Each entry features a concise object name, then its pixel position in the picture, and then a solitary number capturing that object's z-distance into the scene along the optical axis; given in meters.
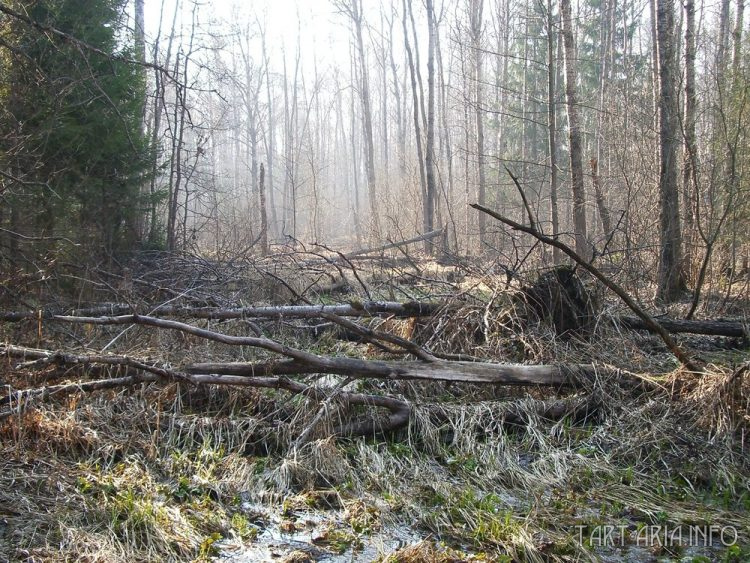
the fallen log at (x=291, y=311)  6.36
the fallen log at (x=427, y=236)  13.31
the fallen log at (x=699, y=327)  6.32
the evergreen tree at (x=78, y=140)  7.88
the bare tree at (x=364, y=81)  25.16
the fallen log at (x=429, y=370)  4.92
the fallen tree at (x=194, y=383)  4.60
